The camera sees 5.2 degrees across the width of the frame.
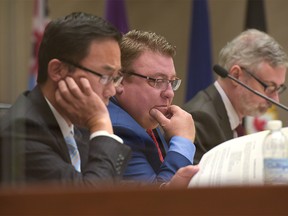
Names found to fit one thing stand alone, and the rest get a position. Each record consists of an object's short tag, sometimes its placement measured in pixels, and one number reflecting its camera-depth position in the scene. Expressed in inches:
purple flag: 292.5
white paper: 276.5
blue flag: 314.1
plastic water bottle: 277.2
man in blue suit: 282.8
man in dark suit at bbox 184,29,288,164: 297.9
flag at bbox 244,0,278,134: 337.0
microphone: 304.4
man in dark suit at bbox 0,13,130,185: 273.6
